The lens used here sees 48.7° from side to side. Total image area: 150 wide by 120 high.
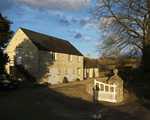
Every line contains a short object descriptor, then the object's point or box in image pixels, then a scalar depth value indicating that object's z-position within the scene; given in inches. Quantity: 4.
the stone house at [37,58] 876.6
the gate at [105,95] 453.9
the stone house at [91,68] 1482.5
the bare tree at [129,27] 682.2
